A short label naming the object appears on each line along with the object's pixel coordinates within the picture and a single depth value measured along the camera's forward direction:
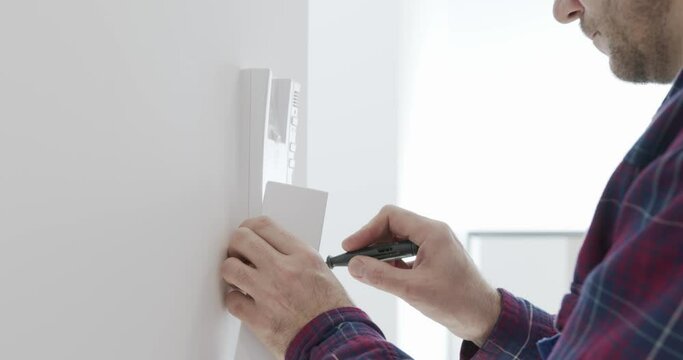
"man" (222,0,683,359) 0.48
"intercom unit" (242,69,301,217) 0.80
